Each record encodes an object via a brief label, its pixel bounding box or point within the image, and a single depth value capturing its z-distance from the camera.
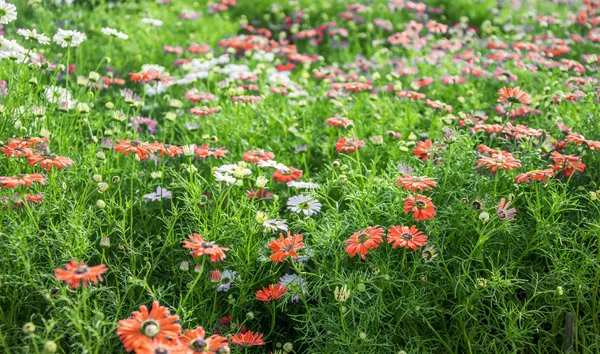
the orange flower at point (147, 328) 1.47
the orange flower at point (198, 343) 1.53
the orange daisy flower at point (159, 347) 1.44
